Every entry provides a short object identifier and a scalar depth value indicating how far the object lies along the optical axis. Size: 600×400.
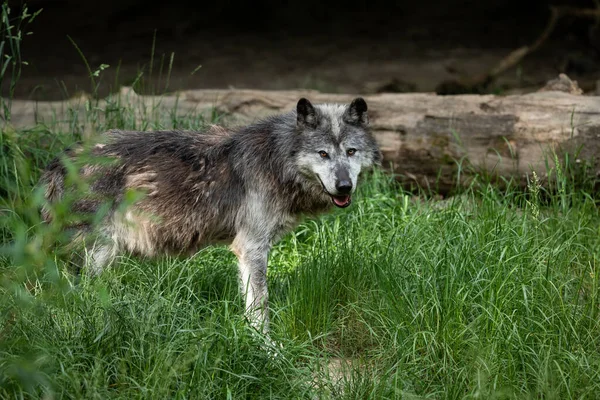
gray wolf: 10.16
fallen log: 13.34
